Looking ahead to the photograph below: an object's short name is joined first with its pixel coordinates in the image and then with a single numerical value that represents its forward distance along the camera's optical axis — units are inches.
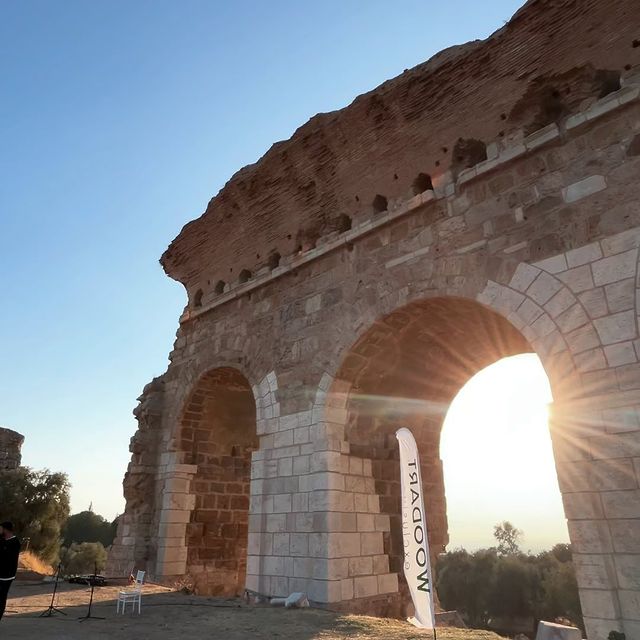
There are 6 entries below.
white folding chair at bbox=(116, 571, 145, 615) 230.2
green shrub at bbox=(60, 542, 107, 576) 886.9
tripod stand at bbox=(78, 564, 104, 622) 215.5
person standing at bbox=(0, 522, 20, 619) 185.3
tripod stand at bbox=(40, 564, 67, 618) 225.6
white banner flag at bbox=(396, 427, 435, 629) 151.7
